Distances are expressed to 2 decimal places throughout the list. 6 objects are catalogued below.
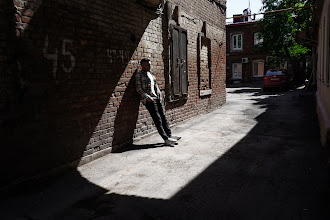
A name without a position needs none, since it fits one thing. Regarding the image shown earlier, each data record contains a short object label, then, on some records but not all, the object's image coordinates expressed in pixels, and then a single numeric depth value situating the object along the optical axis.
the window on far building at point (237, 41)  29.89
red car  17.45
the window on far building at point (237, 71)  30.15
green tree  19.92
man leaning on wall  5.23
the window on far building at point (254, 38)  28.94
